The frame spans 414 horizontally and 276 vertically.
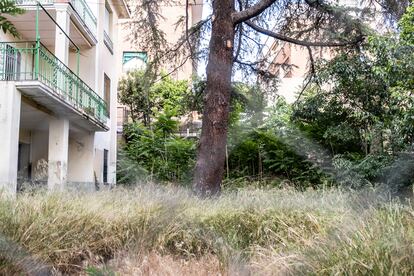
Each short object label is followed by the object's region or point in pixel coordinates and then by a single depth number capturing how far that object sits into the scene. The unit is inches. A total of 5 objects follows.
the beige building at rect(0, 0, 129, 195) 488.4
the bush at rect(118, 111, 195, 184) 765.3
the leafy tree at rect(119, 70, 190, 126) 1063.6
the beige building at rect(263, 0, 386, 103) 561.3
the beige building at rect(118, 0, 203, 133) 630.5
